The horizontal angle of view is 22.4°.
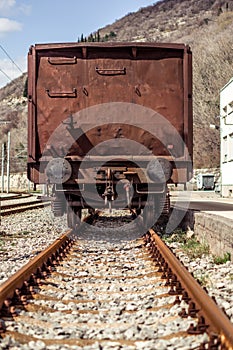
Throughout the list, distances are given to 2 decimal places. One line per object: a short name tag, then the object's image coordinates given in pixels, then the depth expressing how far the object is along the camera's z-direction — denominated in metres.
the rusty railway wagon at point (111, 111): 10.77
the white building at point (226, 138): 38.56
